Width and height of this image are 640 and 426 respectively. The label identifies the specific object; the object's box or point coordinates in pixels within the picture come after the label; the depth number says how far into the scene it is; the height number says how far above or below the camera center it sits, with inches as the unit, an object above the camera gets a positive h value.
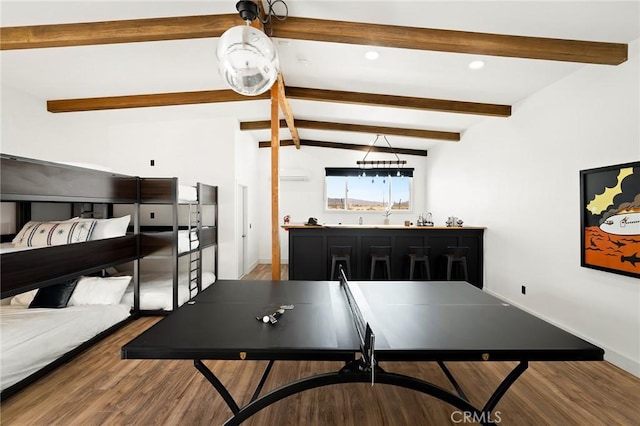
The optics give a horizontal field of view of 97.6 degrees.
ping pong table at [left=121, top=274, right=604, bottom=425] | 51.9 -25.5
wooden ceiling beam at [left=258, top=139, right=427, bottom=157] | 281.3 +66.1
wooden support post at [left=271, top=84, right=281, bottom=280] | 152.6 +11.3
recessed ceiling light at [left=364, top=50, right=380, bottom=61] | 116.9 +66.6
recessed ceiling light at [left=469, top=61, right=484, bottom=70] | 117.7 +62.5
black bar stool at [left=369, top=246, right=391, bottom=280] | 165.8 -27.0
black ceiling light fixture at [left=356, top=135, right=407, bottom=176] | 270.0 +46.6
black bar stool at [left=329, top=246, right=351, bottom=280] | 163.9 -26.8
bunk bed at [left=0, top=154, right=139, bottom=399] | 82.7 -20.3
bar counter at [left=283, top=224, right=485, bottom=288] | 174.4 -20.9
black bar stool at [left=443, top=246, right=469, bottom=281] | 170.7 -28.5
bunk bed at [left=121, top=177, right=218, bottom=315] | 141.9 -18.2
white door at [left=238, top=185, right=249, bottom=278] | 228.0 -14.4
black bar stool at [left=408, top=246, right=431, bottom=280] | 167.6 -28.3
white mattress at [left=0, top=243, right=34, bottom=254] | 113.1 -13.9
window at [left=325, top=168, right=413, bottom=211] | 289.4 +20.2
